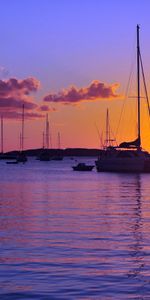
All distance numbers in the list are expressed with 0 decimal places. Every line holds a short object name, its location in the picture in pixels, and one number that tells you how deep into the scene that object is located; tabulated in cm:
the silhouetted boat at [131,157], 9262
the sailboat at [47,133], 19128
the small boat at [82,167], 12670
